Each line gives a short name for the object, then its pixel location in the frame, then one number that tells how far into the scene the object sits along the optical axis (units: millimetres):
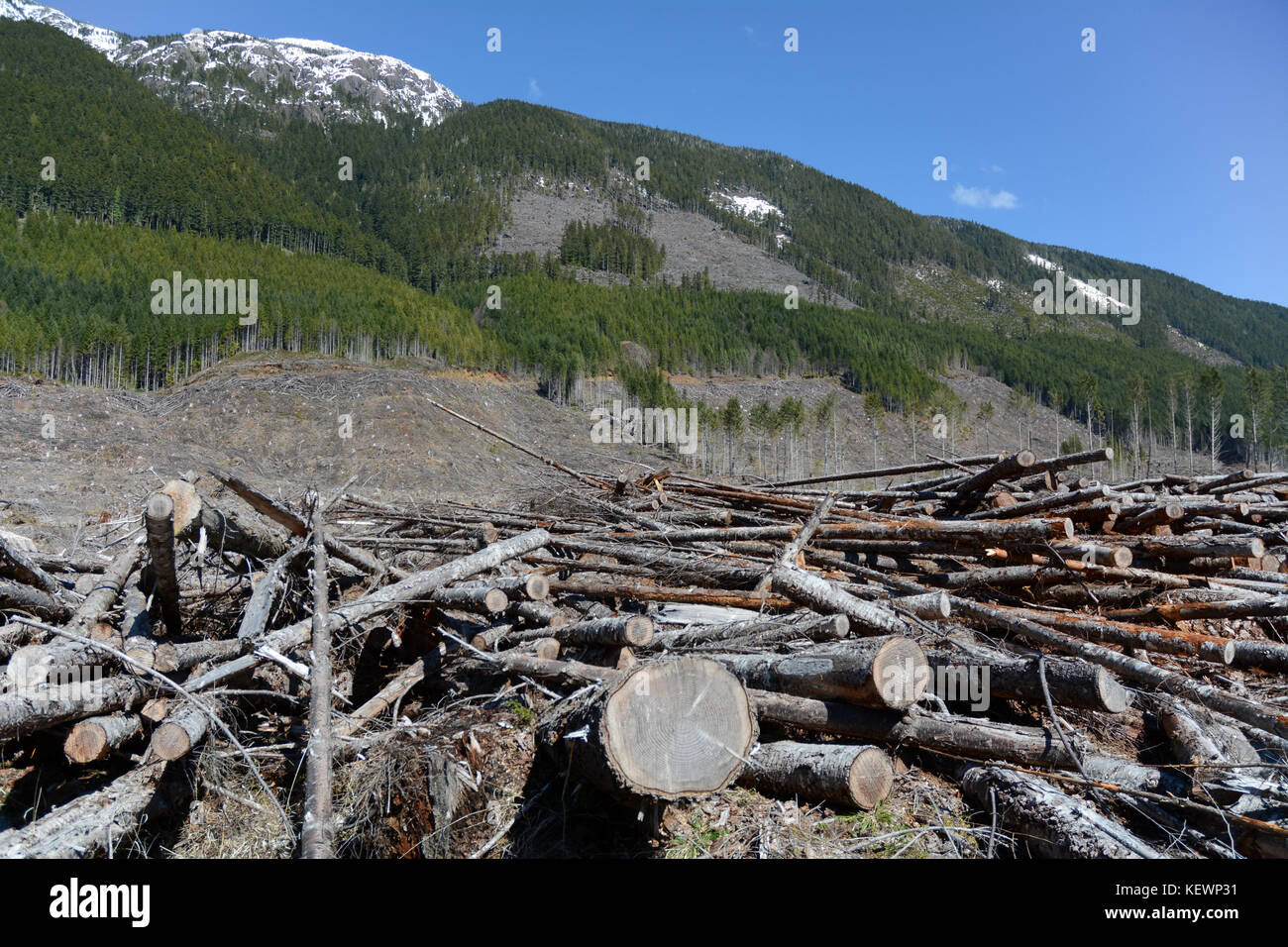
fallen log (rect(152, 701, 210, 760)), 4281
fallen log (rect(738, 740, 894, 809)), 3944
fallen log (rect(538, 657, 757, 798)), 3446
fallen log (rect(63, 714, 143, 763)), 4328
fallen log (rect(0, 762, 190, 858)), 3992
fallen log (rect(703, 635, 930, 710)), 4023
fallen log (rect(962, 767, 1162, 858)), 3385
